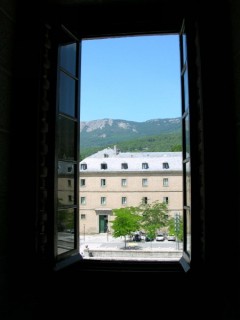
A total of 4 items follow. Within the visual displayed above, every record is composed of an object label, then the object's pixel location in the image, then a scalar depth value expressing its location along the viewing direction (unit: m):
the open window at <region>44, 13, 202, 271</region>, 1.81
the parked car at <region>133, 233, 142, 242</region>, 20.74
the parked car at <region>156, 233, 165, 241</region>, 19.82
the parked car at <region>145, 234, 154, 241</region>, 19.46
